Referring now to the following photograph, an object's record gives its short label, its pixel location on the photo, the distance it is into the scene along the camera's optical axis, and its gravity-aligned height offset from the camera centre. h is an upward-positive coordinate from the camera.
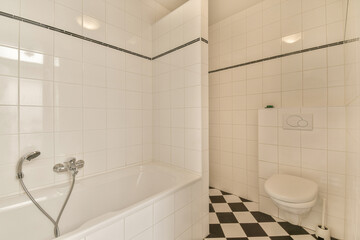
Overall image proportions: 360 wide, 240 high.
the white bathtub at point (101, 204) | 0.92 -0.62
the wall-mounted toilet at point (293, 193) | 1.30 -0.63
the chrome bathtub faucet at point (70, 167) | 1.29 -0.39
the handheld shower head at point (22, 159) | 1.12 -0.27
